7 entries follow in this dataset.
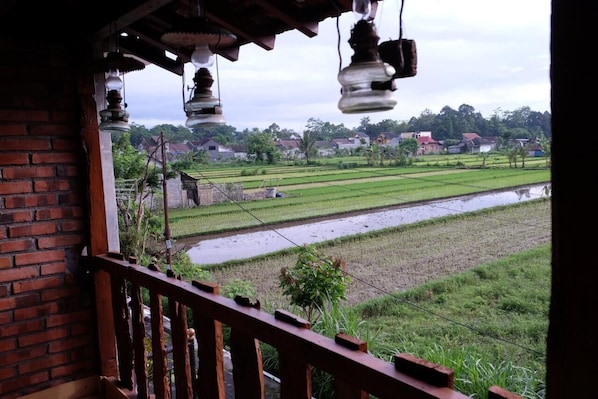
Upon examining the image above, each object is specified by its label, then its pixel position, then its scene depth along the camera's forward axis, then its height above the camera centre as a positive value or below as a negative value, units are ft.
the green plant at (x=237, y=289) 18.55 -5.31
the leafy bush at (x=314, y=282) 15.20 -4.11
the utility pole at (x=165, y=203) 19.03 -1.72
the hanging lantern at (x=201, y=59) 4.04 +1.06
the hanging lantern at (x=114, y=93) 6.03 +1.02
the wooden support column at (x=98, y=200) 6.66 -0.49
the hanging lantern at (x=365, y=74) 2.89 +0.51
